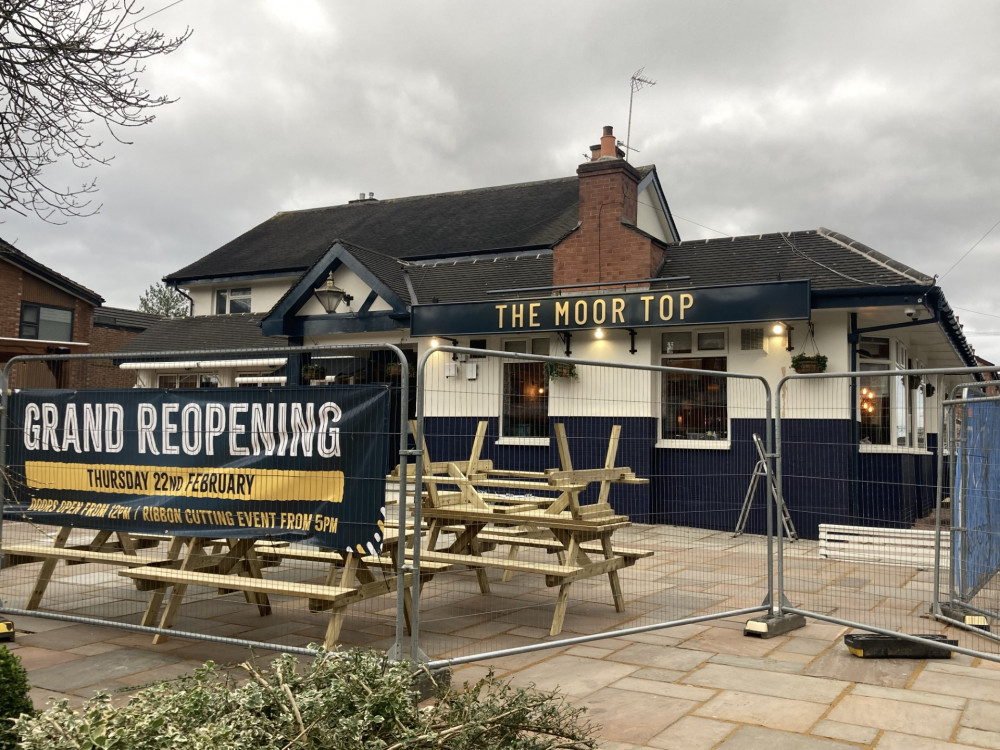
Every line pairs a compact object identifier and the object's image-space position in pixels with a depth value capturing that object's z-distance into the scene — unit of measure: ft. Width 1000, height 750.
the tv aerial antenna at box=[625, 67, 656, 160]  52.01
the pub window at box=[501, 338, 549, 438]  46.11
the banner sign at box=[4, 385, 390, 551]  17.16
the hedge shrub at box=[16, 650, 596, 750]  8.61
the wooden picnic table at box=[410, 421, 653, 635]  21.22
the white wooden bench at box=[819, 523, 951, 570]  29.84
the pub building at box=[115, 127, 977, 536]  38.47
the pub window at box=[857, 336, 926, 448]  40.04
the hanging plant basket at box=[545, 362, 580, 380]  43.78
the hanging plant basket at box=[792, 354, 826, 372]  39.19
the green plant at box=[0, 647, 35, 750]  11.21
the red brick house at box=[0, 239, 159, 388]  94.79
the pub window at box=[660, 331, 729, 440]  39.58
